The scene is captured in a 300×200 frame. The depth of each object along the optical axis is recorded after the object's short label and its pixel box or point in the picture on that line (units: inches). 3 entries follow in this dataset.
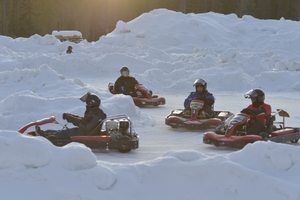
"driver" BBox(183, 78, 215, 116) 519.5
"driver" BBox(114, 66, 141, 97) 682.2
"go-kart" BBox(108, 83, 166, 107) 665.0
